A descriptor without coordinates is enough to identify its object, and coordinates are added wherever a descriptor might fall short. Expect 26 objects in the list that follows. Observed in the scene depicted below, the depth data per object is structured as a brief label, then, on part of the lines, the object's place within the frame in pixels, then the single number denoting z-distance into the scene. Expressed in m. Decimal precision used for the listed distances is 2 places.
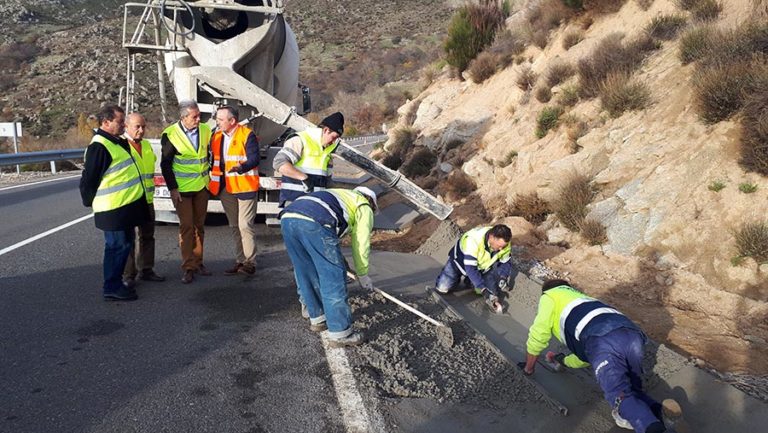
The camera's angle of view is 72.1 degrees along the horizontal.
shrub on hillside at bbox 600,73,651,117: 8.16
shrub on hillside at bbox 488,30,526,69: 13.14
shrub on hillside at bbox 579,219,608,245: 6.72
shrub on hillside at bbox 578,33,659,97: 9.02
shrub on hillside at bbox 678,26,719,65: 7.82
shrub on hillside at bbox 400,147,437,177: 12.37
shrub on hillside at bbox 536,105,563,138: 9.56
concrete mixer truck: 6.88
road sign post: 15.92
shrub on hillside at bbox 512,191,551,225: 7.85
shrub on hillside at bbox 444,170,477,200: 10.14
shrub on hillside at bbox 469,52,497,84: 13.61
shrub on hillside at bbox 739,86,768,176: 5.77
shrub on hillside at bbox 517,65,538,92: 11.50
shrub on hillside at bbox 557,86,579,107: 9.52
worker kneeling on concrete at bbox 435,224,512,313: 5.45
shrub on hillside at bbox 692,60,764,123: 6.40
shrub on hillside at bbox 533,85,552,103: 10.47
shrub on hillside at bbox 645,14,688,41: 9.16
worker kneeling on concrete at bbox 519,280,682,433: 3.28
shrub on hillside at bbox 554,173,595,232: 7.14
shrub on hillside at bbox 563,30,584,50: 11.35
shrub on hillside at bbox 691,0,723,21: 8.94
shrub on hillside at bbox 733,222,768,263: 5.29
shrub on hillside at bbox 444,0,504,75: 15.01
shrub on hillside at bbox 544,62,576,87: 10.31
